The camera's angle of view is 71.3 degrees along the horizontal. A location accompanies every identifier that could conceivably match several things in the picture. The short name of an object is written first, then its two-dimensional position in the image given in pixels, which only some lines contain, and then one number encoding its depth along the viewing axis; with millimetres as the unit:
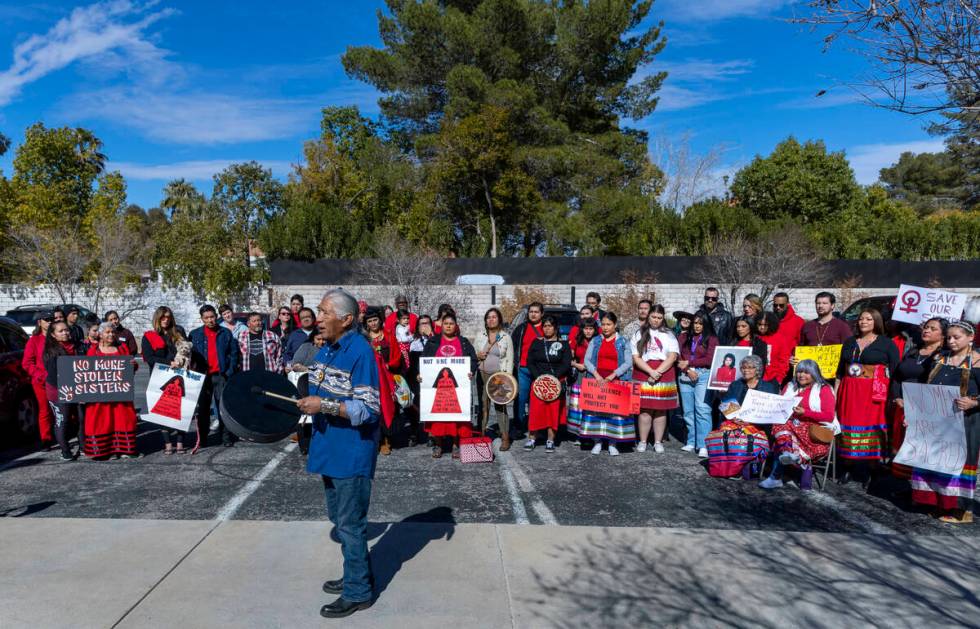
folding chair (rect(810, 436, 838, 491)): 6650
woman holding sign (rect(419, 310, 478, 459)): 8008
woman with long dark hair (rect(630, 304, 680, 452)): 8164
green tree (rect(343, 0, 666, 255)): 28828
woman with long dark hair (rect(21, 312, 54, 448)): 7992
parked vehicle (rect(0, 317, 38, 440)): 8172
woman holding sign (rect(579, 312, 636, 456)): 8102
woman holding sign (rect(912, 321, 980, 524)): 5750
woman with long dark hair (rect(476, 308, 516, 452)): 8383
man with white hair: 4023
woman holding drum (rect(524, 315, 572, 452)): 8258
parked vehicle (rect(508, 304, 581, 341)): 13691
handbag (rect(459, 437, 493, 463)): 7715
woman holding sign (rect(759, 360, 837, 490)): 6704
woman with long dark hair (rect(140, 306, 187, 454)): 8062
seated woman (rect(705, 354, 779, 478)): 6949
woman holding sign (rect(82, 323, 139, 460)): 7625
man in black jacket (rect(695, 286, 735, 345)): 8773
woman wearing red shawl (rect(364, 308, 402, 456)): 8172
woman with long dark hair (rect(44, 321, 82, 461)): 7676
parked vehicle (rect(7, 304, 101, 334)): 19733
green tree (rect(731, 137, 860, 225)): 35469
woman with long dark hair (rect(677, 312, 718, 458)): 8273
